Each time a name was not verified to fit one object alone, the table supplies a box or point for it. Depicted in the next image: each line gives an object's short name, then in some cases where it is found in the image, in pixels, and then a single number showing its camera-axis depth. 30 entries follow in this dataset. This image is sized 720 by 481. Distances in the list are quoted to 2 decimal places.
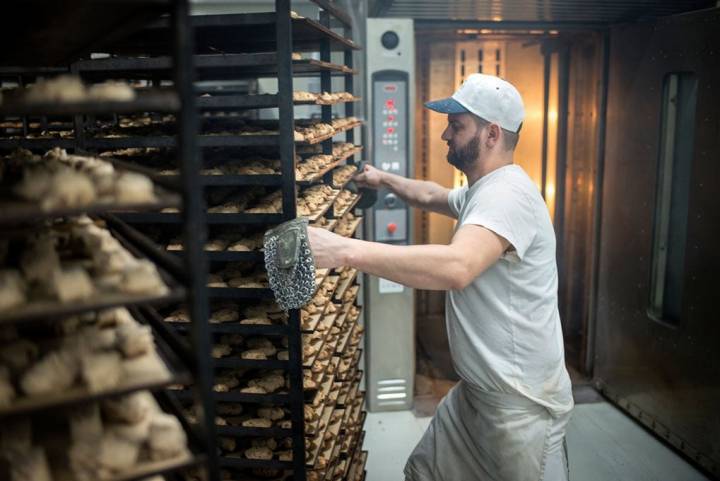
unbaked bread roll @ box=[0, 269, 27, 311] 1.12
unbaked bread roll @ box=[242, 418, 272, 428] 2.16
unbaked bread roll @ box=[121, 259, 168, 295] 1.19
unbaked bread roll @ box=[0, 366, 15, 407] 1.13
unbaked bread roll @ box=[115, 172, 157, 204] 1.16
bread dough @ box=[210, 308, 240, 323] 2.14
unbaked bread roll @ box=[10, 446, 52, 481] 1.17
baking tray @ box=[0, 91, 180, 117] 1.05
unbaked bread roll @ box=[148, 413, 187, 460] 1.27
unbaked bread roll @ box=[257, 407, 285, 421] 2.19
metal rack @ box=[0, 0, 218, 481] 1.08
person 2.31
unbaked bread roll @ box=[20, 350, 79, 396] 1.16
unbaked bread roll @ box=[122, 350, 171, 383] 1.22
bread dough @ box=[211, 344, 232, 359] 2.17
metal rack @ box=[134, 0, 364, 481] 1.93
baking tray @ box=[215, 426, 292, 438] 2.12
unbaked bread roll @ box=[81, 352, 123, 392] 1.17
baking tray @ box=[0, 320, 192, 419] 1.10
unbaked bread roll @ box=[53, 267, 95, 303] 1.13
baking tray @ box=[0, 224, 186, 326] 1.08
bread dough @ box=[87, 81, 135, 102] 1.17
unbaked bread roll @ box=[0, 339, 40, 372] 1.21
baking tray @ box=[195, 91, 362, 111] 1.96
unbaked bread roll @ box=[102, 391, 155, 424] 1.29
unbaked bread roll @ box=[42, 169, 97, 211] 1.11
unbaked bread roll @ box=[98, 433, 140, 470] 1.21
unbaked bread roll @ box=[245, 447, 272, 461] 2.18
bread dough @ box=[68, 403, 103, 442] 1.23
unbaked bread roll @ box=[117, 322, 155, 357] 1.27
